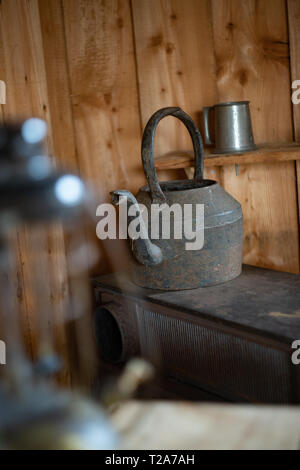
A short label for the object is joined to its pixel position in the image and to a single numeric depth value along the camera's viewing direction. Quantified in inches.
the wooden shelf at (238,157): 68.0
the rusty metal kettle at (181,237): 61.1
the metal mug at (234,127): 71.1
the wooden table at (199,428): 31.7
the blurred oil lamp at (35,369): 21.0
